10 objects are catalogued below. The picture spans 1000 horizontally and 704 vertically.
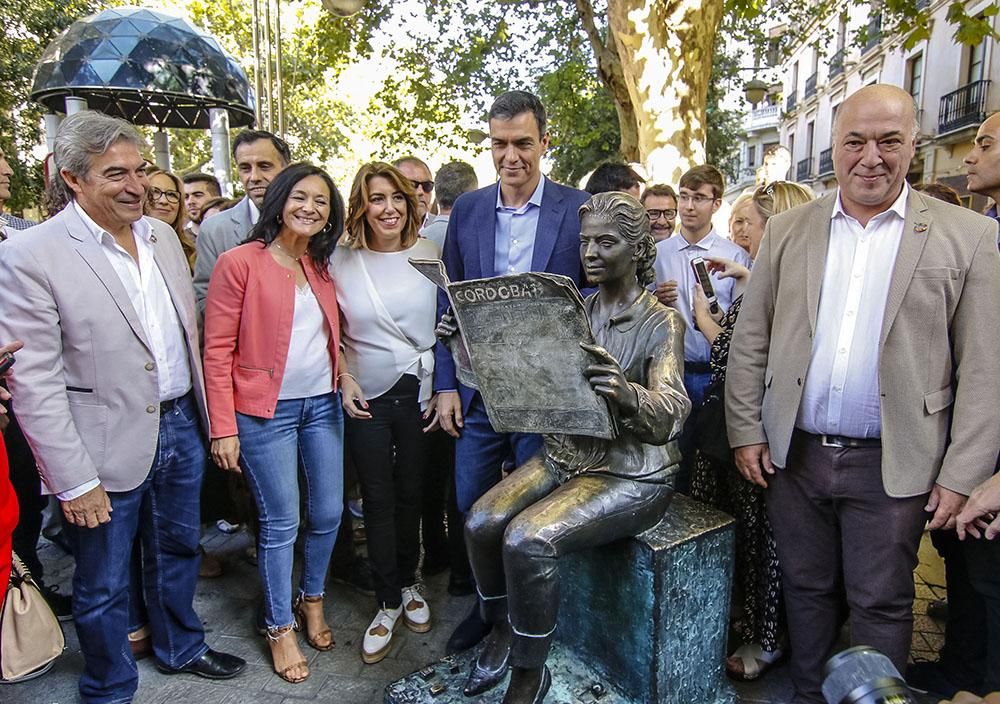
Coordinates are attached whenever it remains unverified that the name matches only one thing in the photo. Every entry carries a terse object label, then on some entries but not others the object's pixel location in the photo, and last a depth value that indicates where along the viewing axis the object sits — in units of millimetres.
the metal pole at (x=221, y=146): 9586
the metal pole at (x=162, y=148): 10389
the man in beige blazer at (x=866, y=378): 2270
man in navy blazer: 2865
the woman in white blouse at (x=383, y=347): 3184
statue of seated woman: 2164
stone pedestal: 2422
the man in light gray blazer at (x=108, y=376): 2381
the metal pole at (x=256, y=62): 11188
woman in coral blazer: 2887
